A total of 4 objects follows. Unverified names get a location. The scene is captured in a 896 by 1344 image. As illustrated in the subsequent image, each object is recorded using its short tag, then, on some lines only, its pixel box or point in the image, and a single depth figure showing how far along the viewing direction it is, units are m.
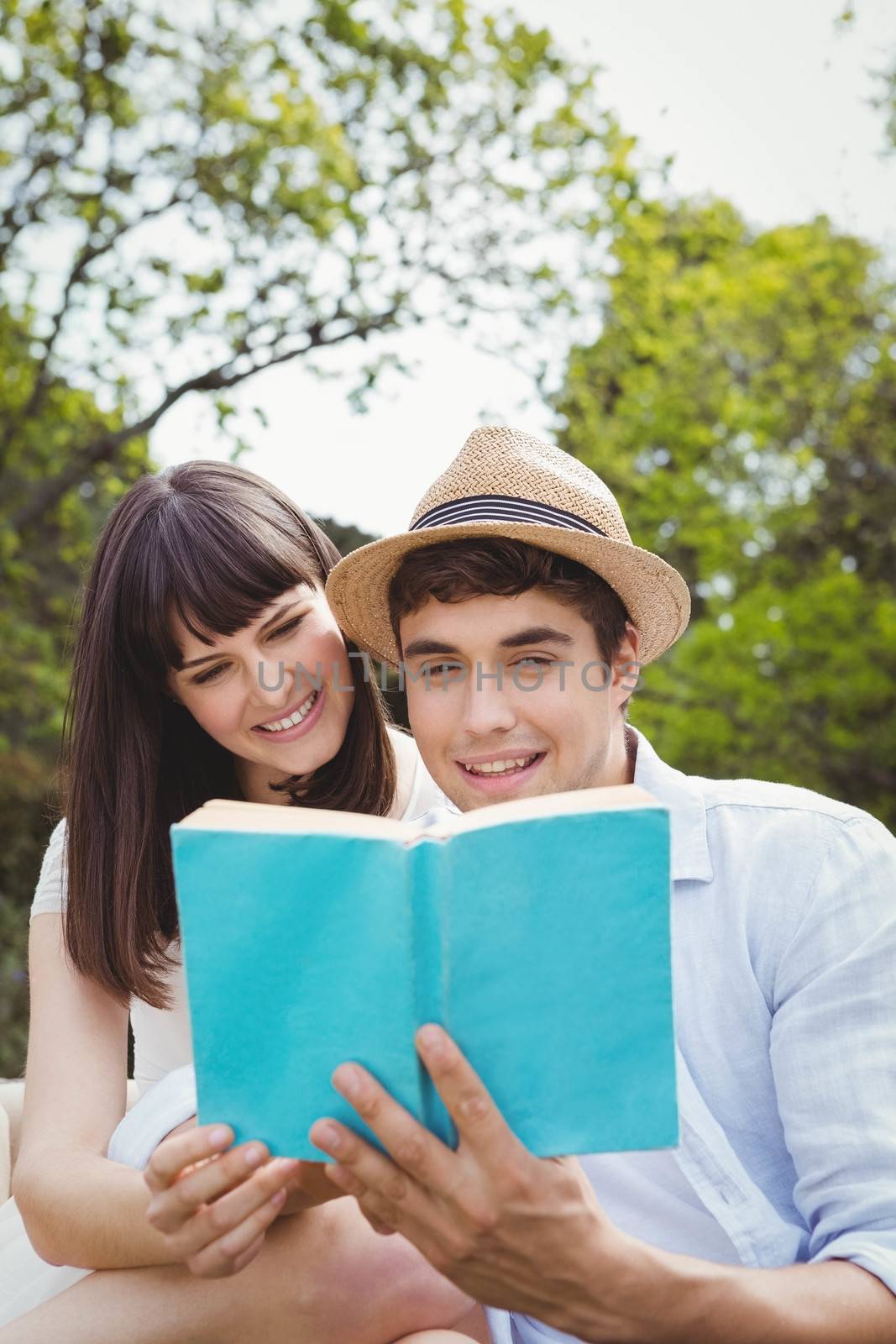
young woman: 2.06
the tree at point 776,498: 11.37
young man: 1.38
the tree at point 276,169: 7.97
